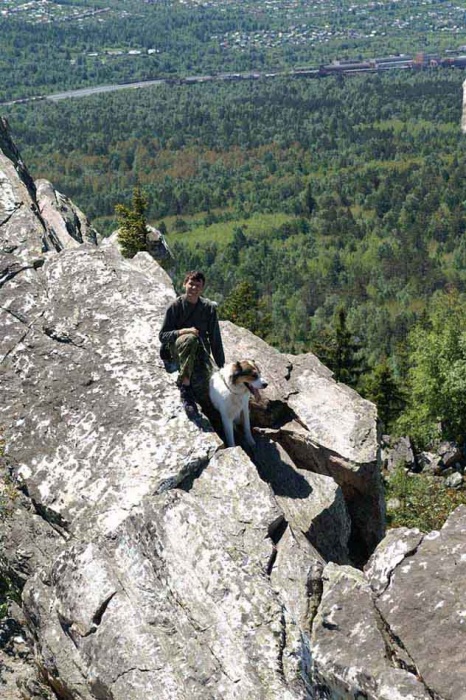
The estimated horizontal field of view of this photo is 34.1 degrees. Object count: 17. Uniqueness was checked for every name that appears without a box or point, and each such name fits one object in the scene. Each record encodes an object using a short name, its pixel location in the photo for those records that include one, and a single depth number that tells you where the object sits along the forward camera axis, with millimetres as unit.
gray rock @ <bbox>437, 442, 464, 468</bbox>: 41725
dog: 14445
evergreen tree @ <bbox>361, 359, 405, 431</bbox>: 54125
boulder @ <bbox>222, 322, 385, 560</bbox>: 16866
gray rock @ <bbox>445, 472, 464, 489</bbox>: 35094
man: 14125
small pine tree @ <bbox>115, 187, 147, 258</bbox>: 37438
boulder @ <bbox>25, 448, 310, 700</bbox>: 10031
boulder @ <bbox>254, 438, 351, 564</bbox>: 14352
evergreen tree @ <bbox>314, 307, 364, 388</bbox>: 52875
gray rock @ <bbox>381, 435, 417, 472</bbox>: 40719
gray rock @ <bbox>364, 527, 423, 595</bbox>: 10562
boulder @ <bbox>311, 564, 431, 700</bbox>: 9250
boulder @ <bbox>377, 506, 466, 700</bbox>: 9234
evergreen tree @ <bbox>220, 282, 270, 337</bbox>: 52438
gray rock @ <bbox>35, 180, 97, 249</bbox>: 26241
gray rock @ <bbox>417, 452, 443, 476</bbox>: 41012
